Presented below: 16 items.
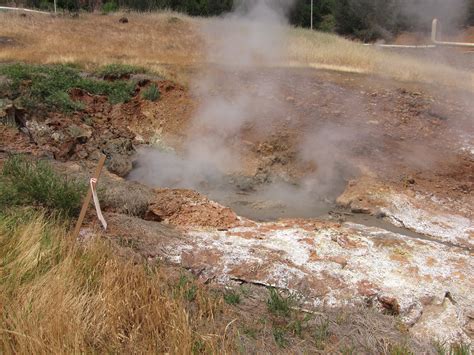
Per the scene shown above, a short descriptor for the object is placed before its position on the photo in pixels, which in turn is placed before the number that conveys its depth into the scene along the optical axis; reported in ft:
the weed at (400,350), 7.45
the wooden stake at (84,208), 10.83
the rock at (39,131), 21.81
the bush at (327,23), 68.97
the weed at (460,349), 7.64
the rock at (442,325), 10.55
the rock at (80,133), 22.90
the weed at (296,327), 8.49
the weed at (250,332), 8.19
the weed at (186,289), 8.99
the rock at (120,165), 21.40
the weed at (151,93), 27.89
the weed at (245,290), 10.40
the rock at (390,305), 11.04
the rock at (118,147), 22.76
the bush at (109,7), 76.04
